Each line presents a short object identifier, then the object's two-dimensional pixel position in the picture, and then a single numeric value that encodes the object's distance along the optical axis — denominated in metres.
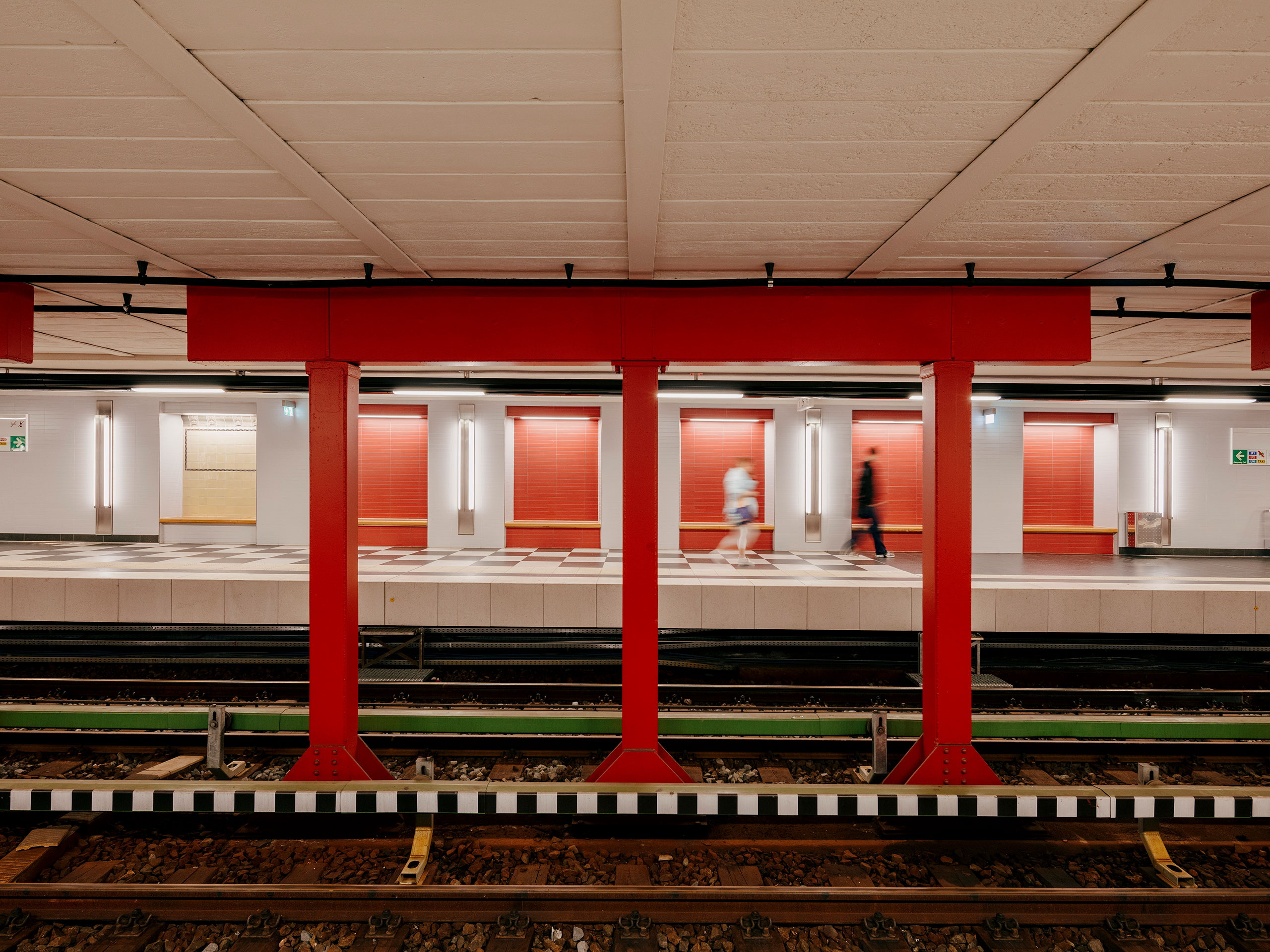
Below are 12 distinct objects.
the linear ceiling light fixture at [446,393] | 9.80
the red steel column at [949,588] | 4.14
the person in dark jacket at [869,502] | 10.55
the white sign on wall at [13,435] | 12.87
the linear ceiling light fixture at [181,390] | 9.60
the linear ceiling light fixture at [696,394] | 9.27
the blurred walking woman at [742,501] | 11.26
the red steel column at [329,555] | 4.18
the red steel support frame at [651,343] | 4.14
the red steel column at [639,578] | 4.17
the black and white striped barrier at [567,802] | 3.71
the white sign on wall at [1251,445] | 12.49
